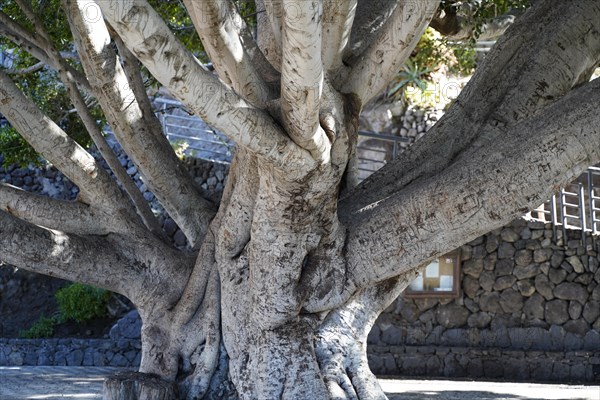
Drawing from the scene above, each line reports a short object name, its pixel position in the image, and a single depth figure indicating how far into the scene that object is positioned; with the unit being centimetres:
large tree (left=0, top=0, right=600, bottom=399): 580
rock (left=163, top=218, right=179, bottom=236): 1556
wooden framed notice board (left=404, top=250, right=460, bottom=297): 1339
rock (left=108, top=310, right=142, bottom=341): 1399
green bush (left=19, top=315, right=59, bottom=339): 1462
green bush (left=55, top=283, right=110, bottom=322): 1478
